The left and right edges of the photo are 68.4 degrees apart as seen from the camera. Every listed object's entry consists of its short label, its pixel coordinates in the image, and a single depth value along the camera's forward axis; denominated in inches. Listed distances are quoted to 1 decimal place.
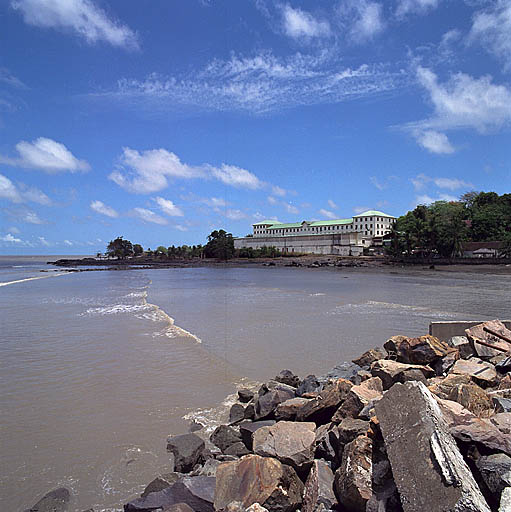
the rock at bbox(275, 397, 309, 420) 214.7
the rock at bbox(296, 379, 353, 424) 197.5
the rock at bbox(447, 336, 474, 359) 272.2
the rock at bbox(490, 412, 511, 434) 134.5
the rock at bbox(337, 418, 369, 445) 151.8
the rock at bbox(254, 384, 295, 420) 228.2
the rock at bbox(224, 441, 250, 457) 190.4
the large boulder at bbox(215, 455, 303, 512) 136.7
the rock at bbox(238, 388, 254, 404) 277.2
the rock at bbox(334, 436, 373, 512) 126.0
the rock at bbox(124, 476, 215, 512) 146.3
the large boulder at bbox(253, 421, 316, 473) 157.8
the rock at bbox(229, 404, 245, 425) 241.6
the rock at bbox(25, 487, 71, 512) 163.5
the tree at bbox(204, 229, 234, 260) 4722.0
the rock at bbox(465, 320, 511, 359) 258.4
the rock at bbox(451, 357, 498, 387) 214.4
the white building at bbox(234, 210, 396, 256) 4148.6
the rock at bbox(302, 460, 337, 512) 133.2
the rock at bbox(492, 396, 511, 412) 161.3
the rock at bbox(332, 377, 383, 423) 178.7
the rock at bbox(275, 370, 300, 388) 288.7
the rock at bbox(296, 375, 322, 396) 254.4
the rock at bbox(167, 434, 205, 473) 188.5
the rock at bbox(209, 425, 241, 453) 207.8
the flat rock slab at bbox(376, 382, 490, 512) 100.9
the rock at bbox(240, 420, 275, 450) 200.7
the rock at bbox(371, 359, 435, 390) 218.8
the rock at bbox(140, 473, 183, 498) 167.3
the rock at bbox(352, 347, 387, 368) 305.9
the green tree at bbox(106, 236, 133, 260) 6210.6
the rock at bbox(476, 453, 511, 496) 108.9
